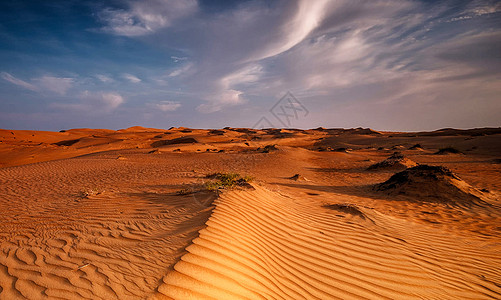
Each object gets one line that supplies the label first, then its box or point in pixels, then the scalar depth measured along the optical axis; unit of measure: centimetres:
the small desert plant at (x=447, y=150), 1689
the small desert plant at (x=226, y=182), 509
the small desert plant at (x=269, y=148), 1742
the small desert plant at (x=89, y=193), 559
